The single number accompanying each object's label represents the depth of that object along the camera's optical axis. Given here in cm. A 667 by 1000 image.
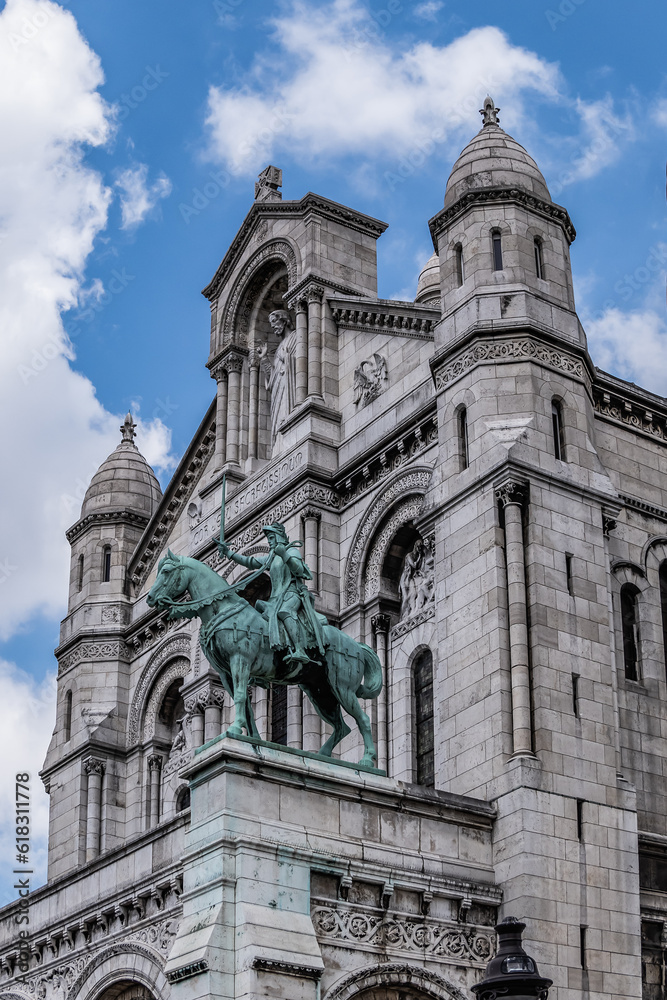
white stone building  2795
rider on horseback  2961
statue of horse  2941
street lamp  1794
